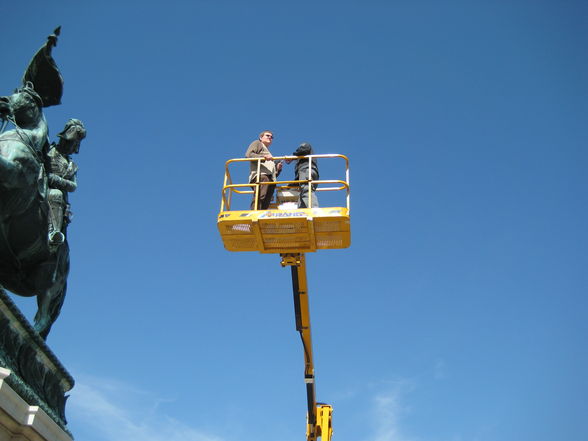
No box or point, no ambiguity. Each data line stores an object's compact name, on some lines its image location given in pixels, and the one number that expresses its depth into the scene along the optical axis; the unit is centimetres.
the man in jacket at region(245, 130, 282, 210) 1227
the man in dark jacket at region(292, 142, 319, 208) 1213
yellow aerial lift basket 1138
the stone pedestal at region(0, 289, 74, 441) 689
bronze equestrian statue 809
